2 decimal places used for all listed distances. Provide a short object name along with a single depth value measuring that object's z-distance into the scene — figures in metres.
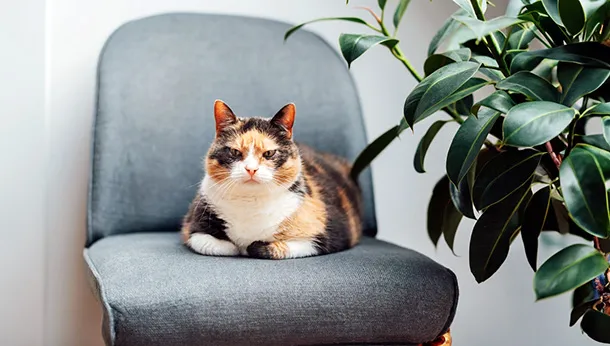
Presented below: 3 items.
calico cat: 1.37
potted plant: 1.06
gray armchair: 1.14
